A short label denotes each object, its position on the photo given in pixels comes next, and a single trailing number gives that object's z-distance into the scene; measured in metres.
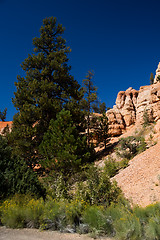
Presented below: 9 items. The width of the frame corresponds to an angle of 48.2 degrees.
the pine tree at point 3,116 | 64.22
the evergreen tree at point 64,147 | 14.23
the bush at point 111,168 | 13.29
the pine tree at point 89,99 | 22.07
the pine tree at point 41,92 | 17.53
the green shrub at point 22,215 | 5.56
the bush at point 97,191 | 6.77
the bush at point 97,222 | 4.84
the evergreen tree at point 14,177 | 6.85
